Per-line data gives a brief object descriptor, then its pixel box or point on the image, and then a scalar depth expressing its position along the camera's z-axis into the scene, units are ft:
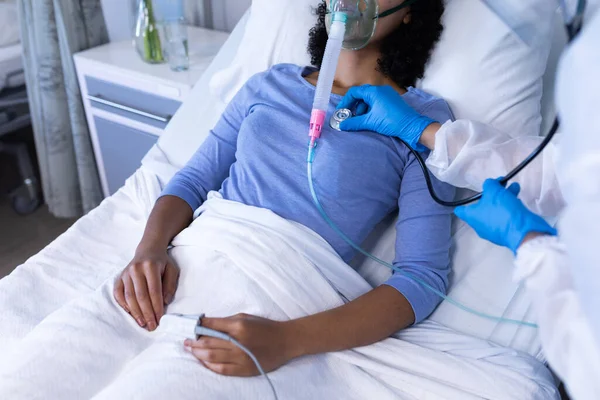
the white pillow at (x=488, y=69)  3.68
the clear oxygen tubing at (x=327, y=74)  3.35
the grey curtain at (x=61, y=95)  6.06
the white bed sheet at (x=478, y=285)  3.31
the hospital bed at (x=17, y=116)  6.96
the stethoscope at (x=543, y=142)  2.06
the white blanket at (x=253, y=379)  2.69
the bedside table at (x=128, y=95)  5.61
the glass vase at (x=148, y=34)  5.78
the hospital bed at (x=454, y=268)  3.17
